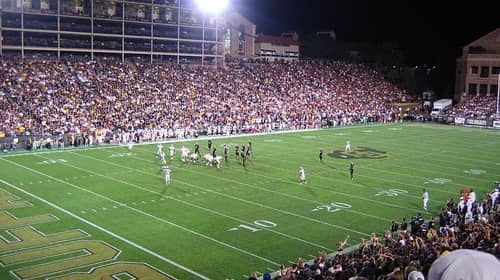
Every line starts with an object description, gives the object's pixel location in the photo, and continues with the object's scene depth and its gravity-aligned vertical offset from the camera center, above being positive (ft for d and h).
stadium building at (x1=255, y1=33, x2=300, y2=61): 253.24 +19.97
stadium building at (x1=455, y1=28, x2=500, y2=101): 219.61 +12.13
